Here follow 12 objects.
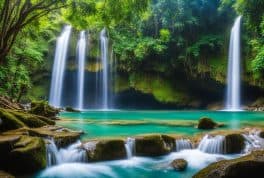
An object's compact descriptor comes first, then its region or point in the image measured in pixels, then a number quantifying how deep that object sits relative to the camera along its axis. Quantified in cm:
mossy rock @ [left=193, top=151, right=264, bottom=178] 532
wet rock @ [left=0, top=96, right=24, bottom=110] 1452
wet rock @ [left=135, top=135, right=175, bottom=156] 974
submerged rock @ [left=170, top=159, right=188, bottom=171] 838
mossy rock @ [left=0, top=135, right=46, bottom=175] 773
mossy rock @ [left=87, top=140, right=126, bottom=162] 910
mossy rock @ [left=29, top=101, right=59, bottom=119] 1502
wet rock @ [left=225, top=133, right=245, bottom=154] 1001
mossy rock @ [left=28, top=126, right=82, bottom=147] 929
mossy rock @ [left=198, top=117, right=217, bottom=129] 1307
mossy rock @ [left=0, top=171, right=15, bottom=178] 686
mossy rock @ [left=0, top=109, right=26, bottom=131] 997
